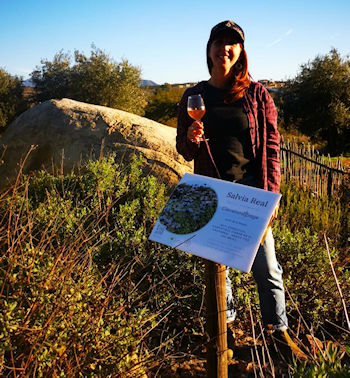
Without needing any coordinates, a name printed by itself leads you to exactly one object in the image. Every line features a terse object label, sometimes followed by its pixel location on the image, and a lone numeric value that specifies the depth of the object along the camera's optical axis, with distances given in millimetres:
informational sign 1787
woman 2531
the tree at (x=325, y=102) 17156
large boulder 5977
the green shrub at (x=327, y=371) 1444
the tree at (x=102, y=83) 16047
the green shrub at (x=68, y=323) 1850
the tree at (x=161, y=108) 20891
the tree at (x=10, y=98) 17797
